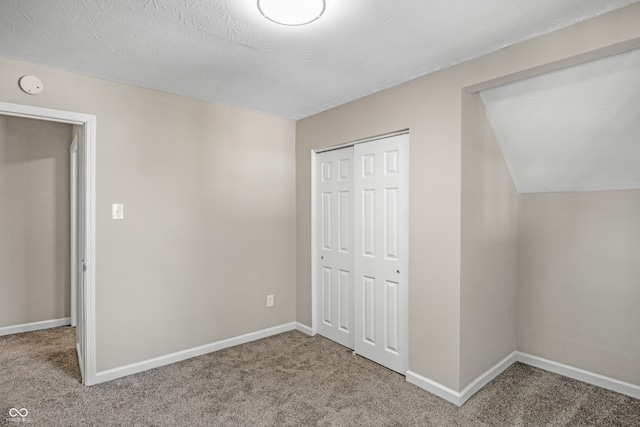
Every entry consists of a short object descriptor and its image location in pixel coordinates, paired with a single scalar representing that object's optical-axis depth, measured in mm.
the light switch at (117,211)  2762
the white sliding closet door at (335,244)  3371
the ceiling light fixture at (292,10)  1646
